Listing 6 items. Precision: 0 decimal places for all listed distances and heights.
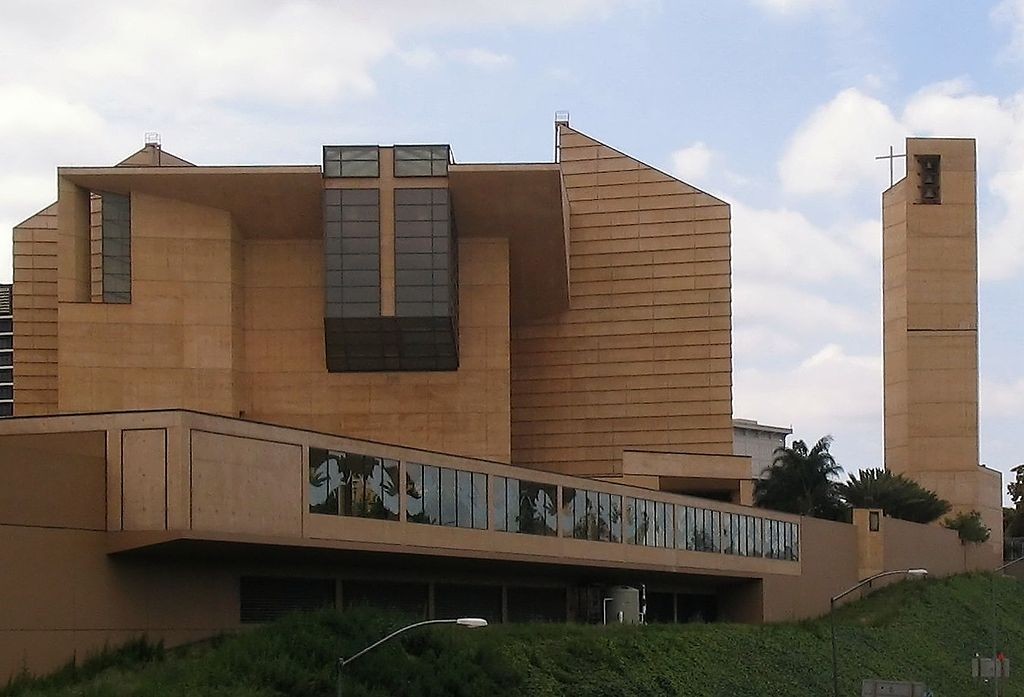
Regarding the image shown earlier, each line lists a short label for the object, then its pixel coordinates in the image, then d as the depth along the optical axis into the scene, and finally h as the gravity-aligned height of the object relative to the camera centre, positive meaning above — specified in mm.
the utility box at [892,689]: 46750 -10469
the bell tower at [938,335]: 99438 +497
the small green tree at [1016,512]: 141125 -15548
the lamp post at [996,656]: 64975 -14599
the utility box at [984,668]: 62406 -12904
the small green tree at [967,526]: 99094 -11508
